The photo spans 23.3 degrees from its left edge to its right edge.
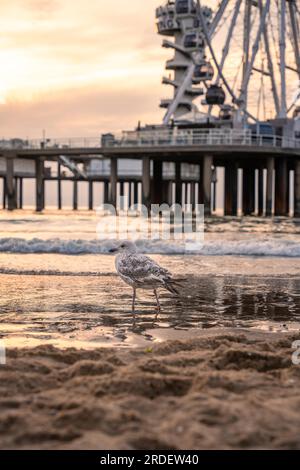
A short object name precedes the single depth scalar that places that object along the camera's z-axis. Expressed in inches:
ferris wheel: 2379.4
